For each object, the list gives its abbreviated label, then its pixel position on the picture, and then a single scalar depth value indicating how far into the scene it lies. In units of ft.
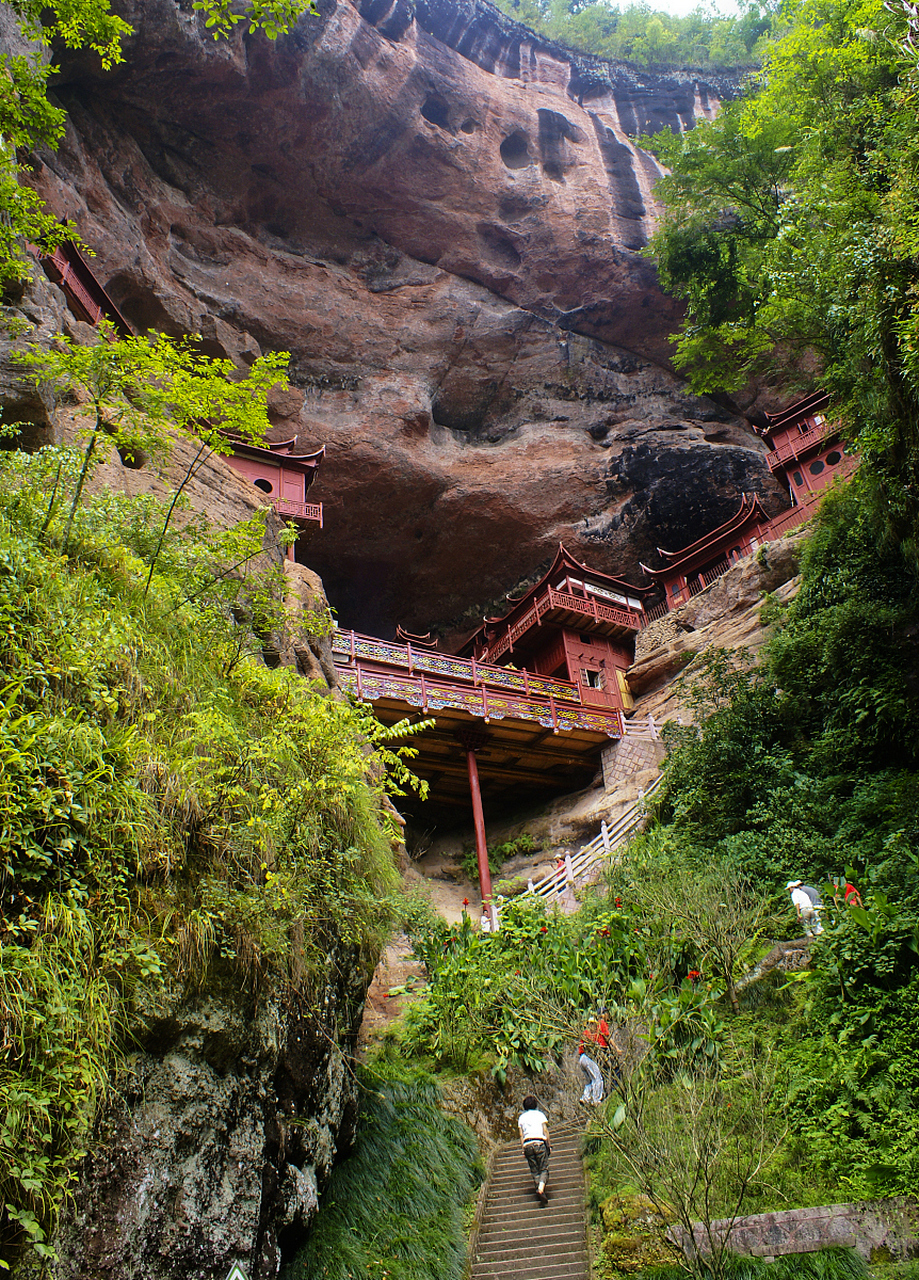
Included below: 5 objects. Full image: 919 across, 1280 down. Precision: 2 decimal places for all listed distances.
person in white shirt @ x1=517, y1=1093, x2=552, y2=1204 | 24.54
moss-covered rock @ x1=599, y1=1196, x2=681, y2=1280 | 18.94
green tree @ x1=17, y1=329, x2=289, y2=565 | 20.61
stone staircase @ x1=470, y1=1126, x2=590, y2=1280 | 21.31
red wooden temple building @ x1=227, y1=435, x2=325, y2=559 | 65.77
